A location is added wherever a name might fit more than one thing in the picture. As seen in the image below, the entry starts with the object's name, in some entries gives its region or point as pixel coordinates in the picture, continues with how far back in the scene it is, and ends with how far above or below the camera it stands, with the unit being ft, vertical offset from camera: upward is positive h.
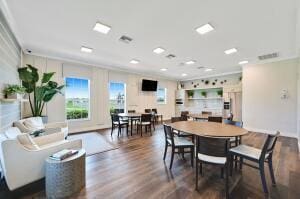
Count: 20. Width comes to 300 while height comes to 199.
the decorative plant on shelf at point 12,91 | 8.62 +0.45
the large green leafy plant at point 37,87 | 11.59 +1.02
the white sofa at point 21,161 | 5.88 -2.89
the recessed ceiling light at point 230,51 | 14.00 +5.16
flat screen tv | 26.27 +2.71
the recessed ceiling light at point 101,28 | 9.64 +5.22
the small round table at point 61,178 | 6.11 -3.65
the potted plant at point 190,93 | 31.86 +1.36
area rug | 11.98 -4.55
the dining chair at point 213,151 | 6.22 -2.55
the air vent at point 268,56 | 15.53 +5.17
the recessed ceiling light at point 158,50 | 14.15 +5.18
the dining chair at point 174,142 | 8.95 -3.01
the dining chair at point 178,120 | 11.43 -2.16
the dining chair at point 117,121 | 16.62 -2.86
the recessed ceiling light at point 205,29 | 9.55 +5.13
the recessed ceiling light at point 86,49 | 14.06 +5.22
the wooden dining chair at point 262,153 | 6.46 -2.89
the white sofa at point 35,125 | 10.22 -2.33
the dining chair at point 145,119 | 17.34 -2.68
